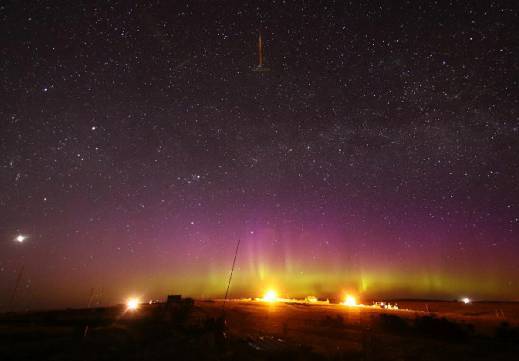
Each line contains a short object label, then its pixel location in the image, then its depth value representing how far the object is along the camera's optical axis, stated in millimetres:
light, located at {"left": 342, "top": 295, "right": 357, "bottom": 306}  65938
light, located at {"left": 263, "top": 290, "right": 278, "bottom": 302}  72225
